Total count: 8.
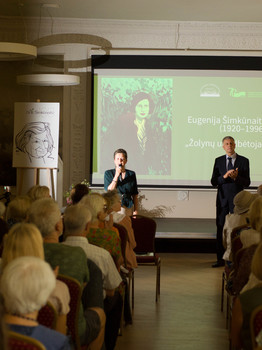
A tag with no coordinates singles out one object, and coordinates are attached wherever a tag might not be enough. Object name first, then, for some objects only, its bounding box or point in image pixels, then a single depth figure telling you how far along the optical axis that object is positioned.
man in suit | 8.37
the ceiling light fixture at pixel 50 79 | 9.29
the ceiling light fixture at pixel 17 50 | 7.74
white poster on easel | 10.07
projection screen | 10.50
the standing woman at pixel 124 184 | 8.37
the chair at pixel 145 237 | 6.39
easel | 10.09
